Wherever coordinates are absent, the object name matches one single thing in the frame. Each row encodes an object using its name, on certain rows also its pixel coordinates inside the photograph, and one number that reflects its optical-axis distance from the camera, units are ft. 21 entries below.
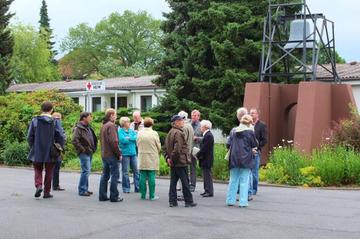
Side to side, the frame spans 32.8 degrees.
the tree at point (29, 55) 212.02
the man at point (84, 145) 42.32
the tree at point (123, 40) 275.80
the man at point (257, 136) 42.11
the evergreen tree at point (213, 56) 80.94
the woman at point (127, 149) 44.34
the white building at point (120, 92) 143.64
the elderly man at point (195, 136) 43.89
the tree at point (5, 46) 137.59
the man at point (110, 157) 39.34
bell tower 63.05
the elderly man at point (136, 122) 46.76
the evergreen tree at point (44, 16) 324.56
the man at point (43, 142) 40.14
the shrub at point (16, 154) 74.79
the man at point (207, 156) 42.04
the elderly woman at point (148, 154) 40.16
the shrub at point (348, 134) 55.93
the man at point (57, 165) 42.55
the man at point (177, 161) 37.32
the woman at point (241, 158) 37.24
